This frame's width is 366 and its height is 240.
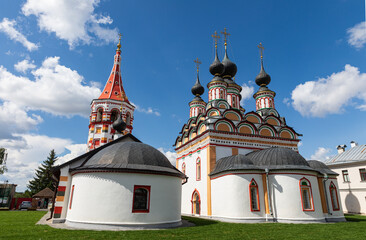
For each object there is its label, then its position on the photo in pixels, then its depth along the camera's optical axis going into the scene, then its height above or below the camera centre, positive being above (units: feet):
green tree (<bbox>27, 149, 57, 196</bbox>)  106.22 +6.38
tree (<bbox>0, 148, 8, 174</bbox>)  88.33 +13.26
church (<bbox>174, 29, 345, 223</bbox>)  41.98 +6.33
